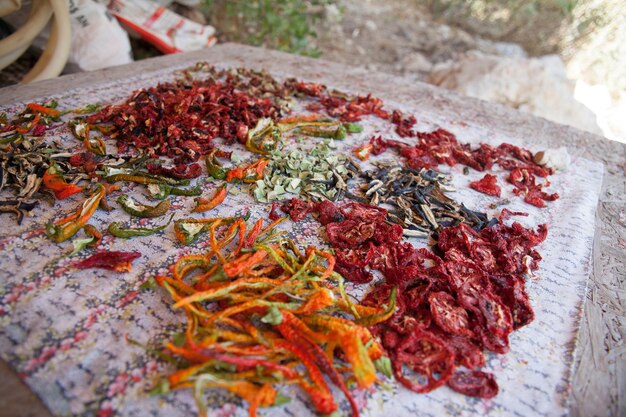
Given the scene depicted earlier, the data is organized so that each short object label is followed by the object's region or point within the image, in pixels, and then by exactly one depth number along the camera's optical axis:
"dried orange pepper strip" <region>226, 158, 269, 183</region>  0.55
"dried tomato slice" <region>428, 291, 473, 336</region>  0.38
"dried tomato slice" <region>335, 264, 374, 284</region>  0.43
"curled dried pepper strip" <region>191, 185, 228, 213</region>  0.49
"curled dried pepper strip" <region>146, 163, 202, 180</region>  0.54
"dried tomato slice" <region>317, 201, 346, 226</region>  0.50
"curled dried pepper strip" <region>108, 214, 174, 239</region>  0.44
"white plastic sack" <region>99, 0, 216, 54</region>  1.04
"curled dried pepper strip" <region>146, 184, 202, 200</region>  0.51
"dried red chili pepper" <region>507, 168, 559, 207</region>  0.59
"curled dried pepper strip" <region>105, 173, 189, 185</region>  0.52
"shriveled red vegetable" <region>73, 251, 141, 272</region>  0.41
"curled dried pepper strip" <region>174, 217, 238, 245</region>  0.45
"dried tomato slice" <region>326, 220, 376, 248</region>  0.47
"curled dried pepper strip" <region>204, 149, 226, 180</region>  0.55
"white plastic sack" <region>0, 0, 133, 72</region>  0.89
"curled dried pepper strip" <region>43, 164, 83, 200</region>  0.48
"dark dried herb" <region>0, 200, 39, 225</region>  0.45
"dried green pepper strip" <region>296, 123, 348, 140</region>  0.68
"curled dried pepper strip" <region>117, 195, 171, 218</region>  0.47
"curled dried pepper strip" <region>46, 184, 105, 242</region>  0.42
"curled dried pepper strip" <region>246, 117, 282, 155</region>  0.62
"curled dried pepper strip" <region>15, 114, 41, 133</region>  0.57
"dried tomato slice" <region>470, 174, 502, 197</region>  0.60
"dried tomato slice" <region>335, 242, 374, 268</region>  0.44
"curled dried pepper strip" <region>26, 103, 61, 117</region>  0.61
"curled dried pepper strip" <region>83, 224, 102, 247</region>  0.43
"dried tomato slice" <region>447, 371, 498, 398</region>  0.35
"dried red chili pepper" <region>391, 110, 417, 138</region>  0.72
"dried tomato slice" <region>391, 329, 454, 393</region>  0.35
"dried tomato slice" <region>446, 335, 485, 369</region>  0.36
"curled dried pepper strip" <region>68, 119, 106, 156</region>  0.56
